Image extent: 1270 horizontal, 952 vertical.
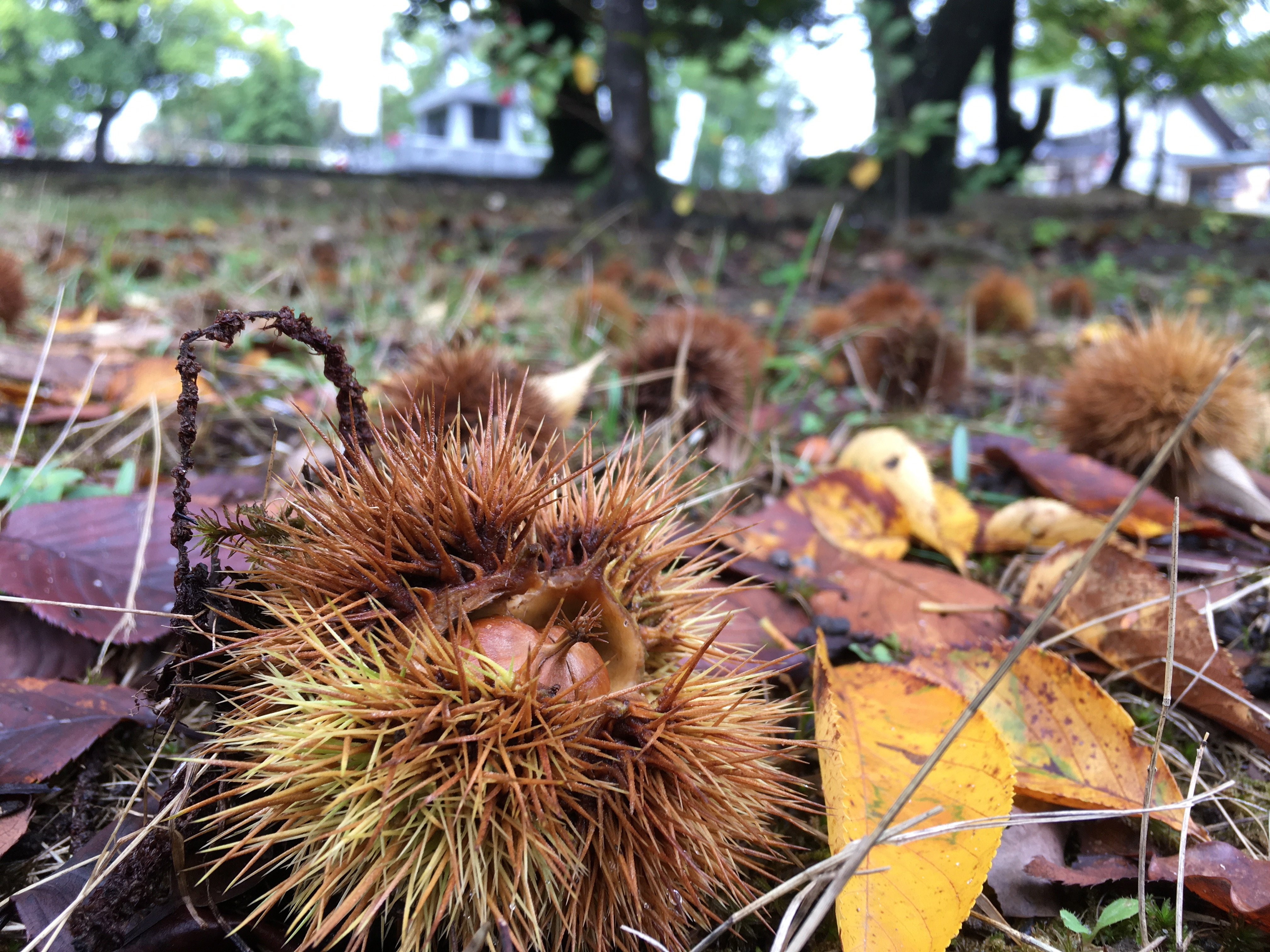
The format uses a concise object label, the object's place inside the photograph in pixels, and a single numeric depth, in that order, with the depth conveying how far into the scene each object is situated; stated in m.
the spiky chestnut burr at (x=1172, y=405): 0.31
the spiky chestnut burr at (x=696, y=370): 0.34
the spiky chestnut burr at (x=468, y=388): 0.25
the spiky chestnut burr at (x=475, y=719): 0.14
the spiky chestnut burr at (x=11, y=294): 0.39
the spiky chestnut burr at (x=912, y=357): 0.42
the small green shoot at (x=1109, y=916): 0.18
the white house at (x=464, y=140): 28.61
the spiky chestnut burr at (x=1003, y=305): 0.60
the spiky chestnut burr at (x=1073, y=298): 0.66
